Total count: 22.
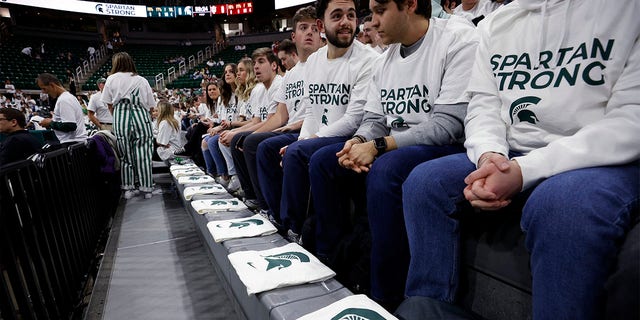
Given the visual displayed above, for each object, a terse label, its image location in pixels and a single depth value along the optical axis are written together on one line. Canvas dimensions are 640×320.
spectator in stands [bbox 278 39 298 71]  3.36
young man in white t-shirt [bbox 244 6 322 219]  1.96
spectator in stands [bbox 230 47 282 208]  2.63
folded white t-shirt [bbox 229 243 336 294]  1.09
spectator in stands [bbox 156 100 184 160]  4.85
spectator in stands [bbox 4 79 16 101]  10.91
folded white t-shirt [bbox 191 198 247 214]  2.01
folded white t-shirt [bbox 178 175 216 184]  2.89
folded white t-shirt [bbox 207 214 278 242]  1.56
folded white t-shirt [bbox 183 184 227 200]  2.41
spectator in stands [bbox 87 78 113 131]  4.24
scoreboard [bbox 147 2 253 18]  20.47
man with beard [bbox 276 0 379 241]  1.62
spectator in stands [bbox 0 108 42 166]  2.92
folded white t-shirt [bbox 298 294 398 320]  0.86
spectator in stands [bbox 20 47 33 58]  15.55
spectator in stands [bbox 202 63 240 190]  3.66
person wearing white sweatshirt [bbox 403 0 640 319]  0.62
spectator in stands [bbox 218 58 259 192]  3.51
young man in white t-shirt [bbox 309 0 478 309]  1.07
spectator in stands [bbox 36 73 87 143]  3.75
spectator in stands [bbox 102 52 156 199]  3.69
